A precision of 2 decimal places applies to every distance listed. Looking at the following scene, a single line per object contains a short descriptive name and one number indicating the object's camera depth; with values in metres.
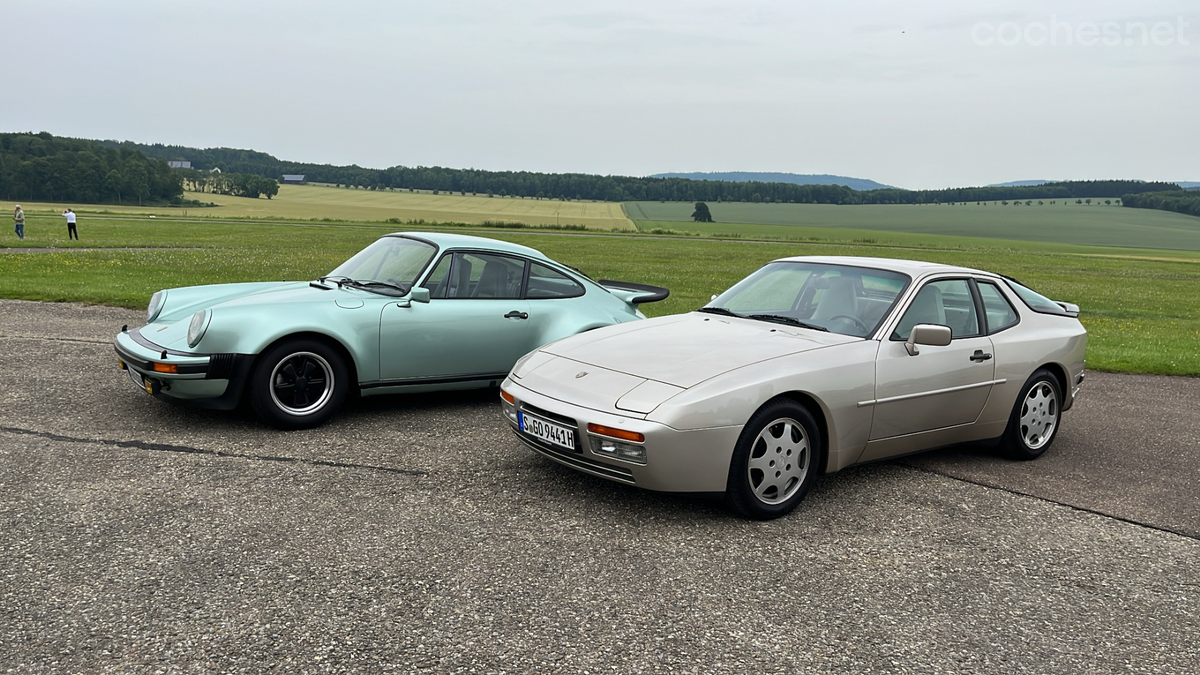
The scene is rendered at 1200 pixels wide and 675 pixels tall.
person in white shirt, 31.02
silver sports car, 4.19
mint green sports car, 5.51
